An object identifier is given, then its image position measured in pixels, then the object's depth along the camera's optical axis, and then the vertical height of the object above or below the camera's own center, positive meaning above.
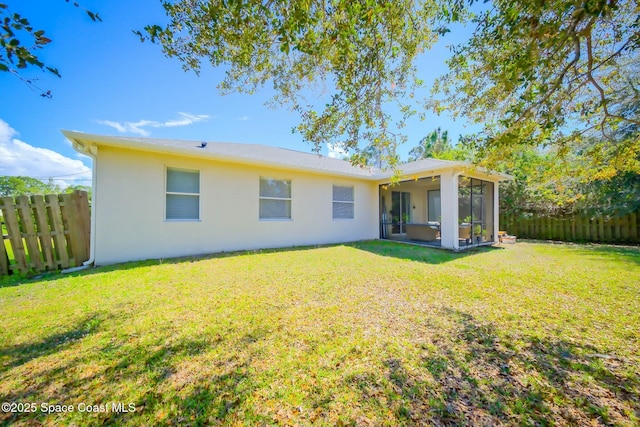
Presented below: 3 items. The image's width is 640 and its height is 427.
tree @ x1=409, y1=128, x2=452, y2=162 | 23.02 +7.40
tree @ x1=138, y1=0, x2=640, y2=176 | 2.95 +2.41
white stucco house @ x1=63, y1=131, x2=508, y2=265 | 5.94 +0.53
